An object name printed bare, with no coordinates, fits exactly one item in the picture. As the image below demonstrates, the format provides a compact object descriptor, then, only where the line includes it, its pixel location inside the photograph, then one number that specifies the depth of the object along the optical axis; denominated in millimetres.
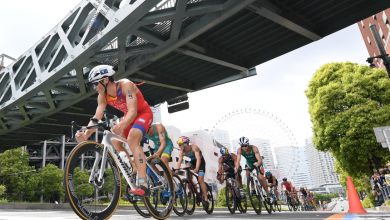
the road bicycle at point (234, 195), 7180
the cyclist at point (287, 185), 15253
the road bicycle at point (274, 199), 9008
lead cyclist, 3344
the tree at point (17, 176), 34375
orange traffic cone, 5762
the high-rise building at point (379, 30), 24844
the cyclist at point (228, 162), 7686
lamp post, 9070
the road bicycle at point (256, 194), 7238
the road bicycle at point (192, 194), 6688
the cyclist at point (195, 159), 7082
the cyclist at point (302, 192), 19625
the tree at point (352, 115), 17797
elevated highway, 8039
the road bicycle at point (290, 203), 15500
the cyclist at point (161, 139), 6022
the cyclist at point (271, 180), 10235
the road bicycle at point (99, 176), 2764
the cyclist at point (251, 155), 7999
